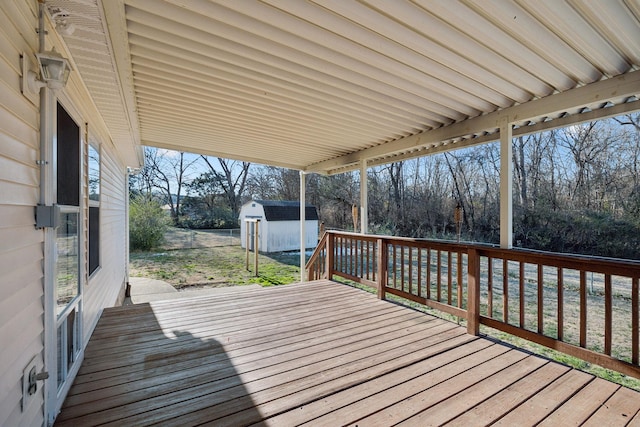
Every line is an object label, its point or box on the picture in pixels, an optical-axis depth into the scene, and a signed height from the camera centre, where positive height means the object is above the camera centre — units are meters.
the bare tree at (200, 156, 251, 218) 22.31 +2.71
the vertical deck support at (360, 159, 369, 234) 5.48 +0.38
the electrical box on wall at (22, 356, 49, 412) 1.37 -0.82
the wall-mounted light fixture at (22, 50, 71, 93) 1.50 +0.75
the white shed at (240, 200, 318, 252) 13.62 -0.53
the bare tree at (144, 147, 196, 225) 20.73 +2.88
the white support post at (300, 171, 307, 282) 7.15 -0.17
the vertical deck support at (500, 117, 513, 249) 3.25 +0.35
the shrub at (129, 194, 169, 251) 12.52 -0.47
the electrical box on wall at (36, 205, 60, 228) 1.55 -0.01
